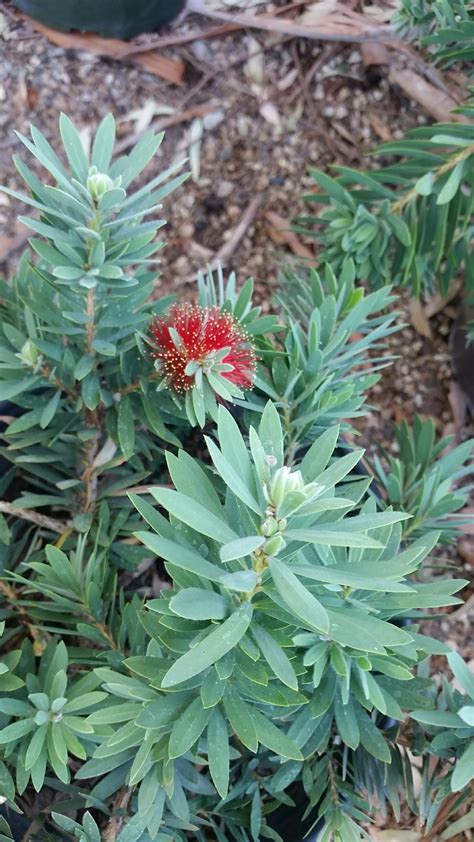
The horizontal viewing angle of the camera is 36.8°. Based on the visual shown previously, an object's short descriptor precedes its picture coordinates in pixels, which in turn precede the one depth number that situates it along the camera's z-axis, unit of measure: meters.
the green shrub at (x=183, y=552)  0.48
